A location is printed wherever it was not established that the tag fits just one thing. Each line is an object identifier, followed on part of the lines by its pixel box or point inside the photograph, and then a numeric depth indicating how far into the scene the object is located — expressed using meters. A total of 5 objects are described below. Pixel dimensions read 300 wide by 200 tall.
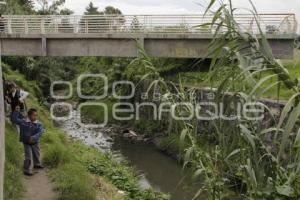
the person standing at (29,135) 9.76
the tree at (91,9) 71.05
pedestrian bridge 16.73
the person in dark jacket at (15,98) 12.14
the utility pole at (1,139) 6.33
